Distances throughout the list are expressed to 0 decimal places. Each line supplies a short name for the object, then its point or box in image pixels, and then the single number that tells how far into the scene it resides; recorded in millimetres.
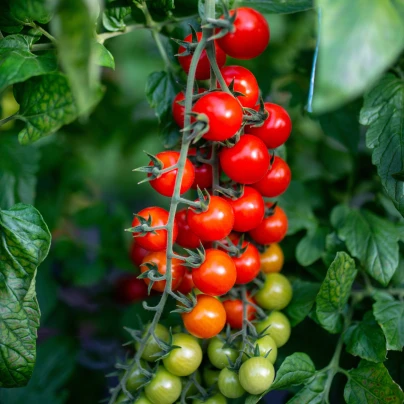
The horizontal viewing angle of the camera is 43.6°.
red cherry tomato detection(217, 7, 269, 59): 530
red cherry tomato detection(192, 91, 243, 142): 487
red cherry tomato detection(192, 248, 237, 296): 536
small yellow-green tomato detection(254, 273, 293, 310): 637
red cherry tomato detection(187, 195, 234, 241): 527
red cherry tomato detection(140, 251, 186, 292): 566
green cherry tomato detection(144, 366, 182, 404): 566
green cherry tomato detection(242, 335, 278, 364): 572
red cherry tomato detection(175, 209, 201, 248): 593
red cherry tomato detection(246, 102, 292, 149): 573
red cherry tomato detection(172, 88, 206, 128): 584
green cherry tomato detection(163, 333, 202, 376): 562
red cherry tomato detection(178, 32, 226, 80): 561
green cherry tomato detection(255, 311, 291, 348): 617
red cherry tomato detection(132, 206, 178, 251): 543
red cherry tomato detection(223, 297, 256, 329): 618
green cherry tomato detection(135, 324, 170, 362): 594
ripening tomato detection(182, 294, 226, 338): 551
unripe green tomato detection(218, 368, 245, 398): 561
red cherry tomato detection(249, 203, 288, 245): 625
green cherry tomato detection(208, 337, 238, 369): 585
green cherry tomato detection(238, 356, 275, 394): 534
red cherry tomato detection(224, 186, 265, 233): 570
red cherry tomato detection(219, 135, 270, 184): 536
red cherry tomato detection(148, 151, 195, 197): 528
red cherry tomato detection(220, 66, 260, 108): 557
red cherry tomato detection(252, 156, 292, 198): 597
